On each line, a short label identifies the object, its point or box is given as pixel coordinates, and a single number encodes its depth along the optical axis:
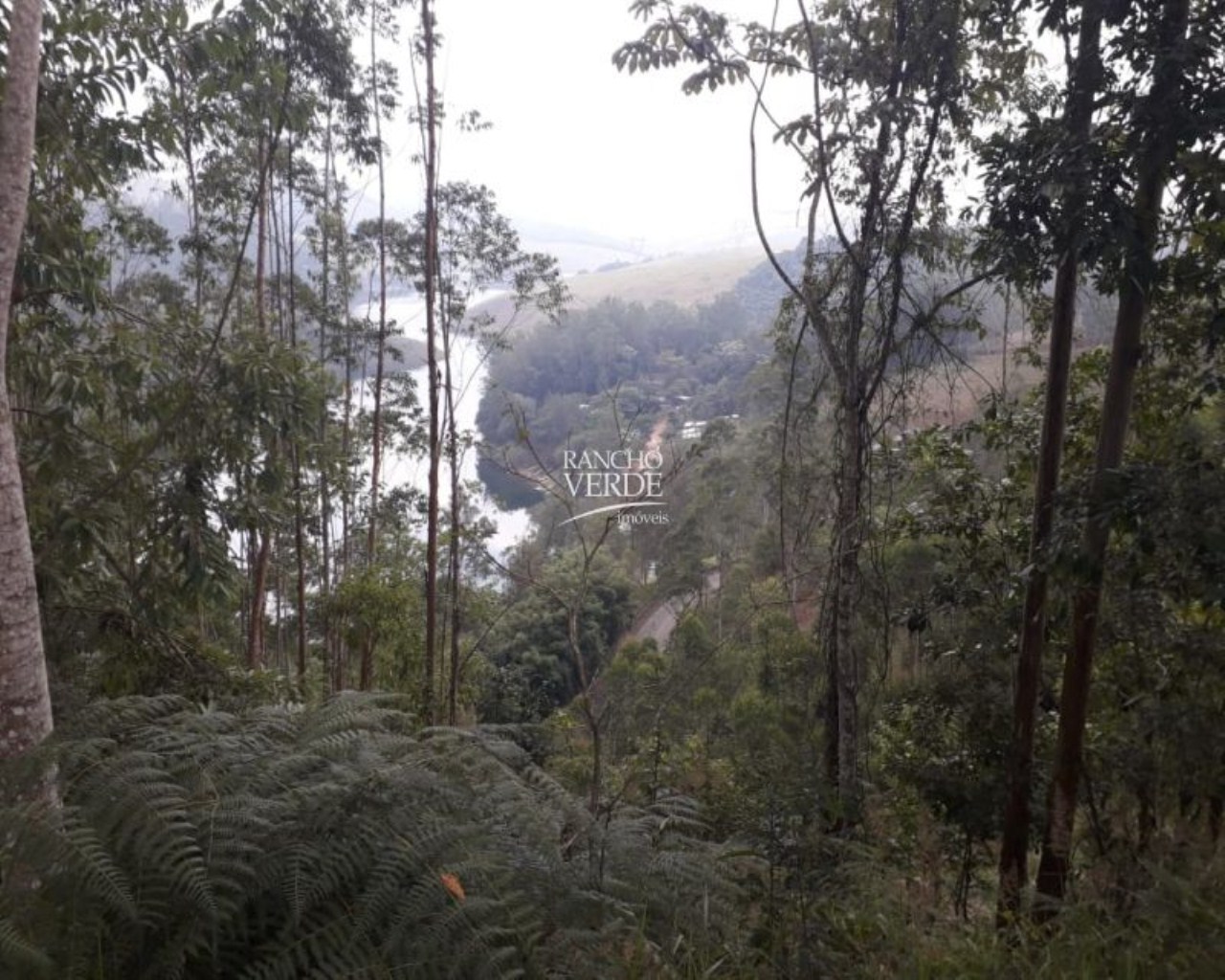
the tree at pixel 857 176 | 4.26
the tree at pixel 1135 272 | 2.82
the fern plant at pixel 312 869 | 1.80
